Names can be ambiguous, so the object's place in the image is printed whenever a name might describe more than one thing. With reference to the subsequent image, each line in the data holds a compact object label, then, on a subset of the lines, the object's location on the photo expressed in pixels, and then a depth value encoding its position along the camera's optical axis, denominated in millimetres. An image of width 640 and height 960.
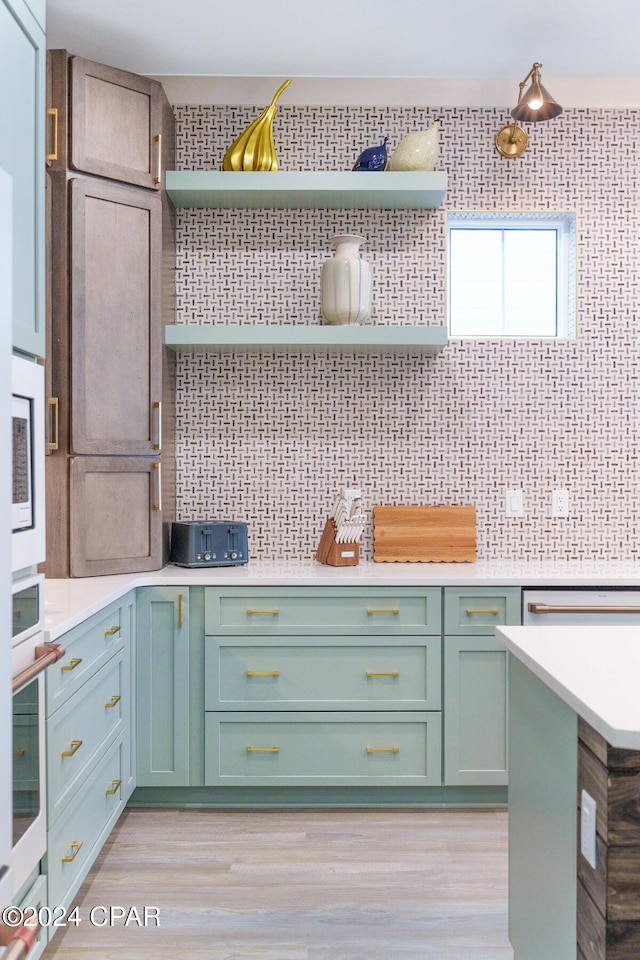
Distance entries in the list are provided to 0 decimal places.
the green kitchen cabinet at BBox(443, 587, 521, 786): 2732
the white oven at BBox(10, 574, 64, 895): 1527
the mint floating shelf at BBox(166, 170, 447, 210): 2947
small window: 3369
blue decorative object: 3021
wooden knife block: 2977
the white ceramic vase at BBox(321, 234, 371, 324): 2979
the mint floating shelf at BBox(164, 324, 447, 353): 2939
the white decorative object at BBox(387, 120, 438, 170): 3008
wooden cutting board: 3127
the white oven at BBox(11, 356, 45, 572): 1461
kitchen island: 1167
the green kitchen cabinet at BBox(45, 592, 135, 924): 1833
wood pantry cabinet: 2652
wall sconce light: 2746
